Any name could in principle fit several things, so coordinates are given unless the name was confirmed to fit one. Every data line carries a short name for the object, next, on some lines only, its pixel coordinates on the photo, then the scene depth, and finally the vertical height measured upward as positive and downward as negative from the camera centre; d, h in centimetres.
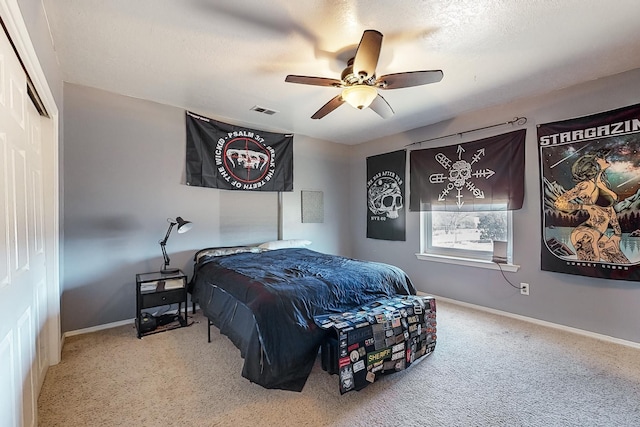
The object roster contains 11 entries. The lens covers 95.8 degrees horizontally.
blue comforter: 187 -68
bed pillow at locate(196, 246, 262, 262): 334 -47
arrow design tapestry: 321 +45
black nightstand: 273 -79
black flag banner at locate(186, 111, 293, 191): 351 +73
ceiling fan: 189 +97
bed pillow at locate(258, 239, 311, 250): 384 -45
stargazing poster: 251 +16
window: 342 -28
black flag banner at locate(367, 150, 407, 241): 438 +25
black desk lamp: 296 -22
